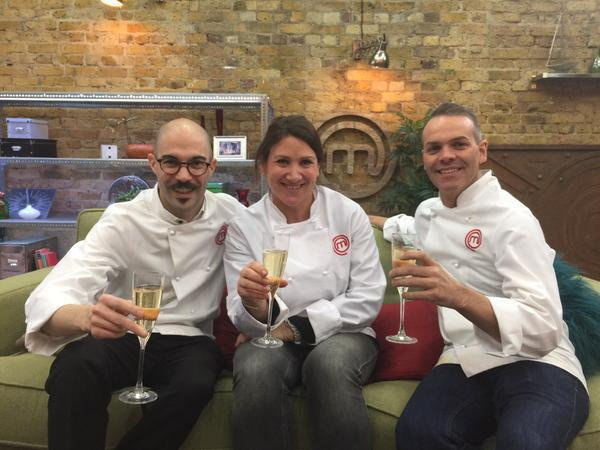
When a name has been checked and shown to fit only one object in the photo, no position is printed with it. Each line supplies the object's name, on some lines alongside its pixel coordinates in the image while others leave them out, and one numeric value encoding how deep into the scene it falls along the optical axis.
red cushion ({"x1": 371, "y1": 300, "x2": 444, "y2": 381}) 1.81
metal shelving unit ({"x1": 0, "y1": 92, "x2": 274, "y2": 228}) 4.02
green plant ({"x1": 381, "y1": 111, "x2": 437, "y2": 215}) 4.09
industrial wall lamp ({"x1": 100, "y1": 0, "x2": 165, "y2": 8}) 3.81
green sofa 1.62
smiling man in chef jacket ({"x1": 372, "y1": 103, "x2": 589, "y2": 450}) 1.40
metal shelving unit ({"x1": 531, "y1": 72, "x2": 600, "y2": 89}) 4.12
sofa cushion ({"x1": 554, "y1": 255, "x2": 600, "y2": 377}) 1.78
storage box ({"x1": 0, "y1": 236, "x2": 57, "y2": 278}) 4.13
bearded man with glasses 1.48
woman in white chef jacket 1.53
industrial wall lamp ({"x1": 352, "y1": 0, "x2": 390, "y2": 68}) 4.05
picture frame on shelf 4.11
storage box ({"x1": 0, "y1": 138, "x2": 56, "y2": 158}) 4.15
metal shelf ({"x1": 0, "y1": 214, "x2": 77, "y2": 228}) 4.12
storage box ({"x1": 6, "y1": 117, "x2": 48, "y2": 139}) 4.18
